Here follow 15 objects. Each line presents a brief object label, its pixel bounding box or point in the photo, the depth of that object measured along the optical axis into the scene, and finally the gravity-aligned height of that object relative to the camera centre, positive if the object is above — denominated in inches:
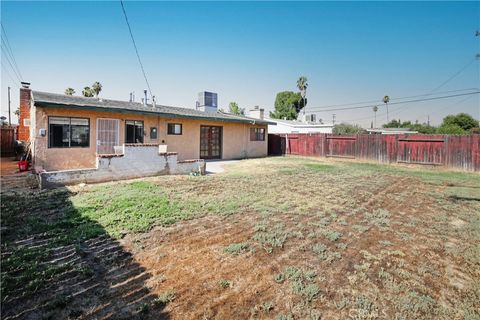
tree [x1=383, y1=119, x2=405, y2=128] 2298.2 +275.3
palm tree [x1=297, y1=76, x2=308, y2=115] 1883.6 +504.0
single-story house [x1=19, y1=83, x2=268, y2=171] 370.3 +40.4
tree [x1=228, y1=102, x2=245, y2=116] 1926.9 +344.0
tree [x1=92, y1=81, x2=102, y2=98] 1510.8 +381.1
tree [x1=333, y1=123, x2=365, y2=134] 1007.6 +96.9
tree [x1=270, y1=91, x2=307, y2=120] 1852.1 +358.9
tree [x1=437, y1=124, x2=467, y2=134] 1145.7 +112.5
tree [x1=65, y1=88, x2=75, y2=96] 1530.3 +365.1
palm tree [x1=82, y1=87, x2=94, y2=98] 1459.2 +342.0
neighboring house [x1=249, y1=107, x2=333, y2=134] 929.5 +103.4
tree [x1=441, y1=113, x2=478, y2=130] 1565.0 +205.0
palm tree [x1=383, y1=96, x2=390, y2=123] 2306.3 +495.5
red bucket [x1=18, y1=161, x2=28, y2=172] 402.0 -22.4
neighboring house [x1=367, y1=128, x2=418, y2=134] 1311.3 +127.6
